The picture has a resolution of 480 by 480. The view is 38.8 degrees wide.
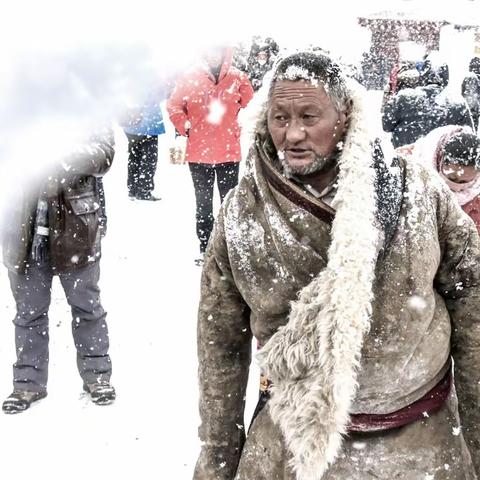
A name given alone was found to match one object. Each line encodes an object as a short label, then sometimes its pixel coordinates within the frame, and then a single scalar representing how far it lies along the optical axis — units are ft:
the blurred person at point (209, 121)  19.74
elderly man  4.73
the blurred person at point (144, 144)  27.04
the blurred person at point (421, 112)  22.47
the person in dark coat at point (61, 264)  11.07
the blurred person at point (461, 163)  11.98
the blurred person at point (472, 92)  31.94
